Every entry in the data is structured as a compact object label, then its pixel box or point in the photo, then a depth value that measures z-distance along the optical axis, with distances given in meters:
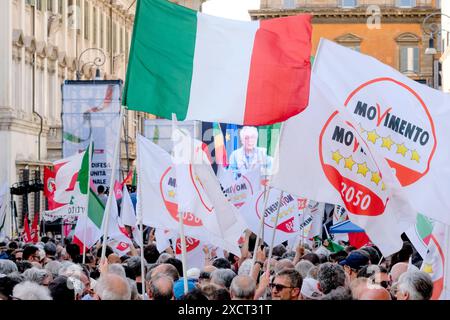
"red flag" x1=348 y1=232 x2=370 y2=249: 18.13
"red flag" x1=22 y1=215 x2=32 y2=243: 24.28
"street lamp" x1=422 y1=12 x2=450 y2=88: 39.97
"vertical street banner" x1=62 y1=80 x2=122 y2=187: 30.28
